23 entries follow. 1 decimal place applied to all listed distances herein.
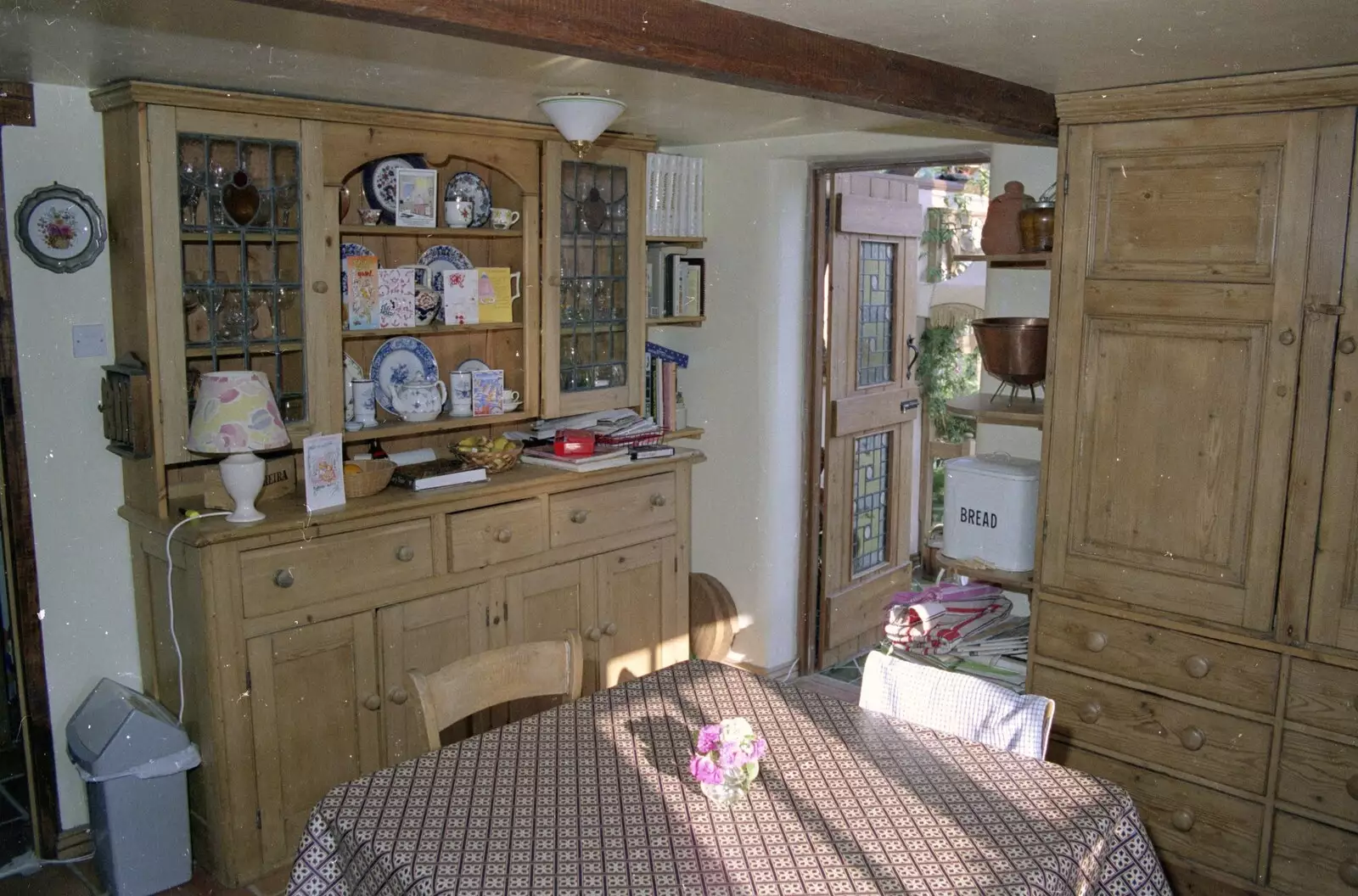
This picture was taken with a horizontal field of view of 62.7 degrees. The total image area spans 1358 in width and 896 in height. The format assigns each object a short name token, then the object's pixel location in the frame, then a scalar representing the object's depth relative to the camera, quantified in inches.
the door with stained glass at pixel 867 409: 168.2
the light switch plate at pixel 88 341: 114.1
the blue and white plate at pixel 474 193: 135.8
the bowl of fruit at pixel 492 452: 134.6
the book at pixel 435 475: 126.0
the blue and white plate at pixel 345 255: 124.7
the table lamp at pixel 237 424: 106.8
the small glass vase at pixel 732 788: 72.6
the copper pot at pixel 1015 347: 113.3
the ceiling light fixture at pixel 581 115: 106.5
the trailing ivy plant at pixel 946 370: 210.2
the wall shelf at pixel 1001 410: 113.7
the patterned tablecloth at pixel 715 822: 64.6
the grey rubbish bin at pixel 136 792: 110.3
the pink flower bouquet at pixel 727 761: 72.1
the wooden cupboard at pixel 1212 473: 95.0
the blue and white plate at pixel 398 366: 133.9
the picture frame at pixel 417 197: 128.3
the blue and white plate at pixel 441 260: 136.5
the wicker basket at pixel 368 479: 121.4
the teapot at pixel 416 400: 131.7
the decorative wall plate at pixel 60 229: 109.9
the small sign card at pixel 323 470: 115.1
